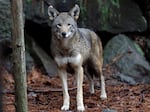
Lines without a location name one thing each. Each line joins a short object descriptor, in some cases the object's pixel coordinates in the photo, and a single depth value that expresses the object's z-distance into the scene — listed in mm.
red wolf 13375
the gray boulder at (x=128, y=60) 19312
